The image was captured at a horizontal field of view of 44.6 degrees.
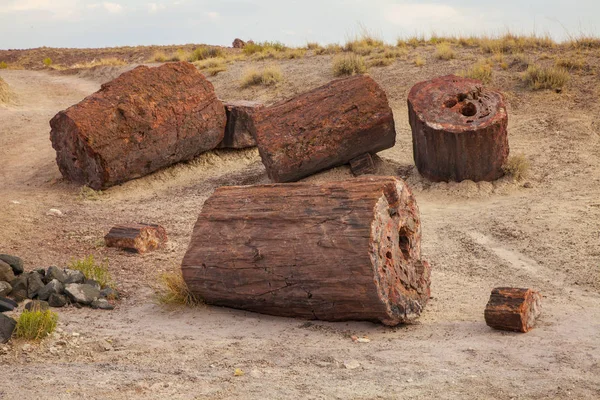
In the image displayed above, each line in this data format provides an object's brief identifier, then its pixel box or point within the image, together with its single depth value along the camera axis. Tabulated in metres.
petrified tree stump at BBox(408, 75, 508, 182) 10.12
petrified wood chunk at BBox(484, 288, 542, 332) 5.68
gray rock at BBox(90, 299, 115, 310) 6.84
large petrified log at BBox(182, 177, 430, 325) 5.66
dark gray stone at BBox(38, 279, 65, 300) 6.89
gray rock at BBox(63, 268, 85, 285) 7.21
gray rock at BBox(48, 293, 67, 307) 6.78
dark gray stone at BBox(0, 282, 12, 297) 6.82
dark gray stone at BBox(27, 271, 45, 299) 6.96
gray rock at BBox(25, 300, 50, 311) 6.33
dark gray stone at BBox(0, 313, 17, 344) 5.43
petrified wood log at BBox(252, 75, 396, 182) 10.99
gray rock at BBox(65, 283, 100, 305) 6.86
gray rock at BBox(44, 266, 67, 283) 7.19
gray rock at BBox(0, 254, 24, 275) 7.42
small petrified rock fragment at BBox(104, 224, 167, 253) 8.73
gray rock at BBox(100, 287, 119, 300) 7.14
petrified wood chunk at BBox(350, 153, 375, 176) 11.41
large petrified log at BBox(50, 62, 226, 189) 11.45
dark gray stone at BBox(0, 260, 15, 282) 7.08
